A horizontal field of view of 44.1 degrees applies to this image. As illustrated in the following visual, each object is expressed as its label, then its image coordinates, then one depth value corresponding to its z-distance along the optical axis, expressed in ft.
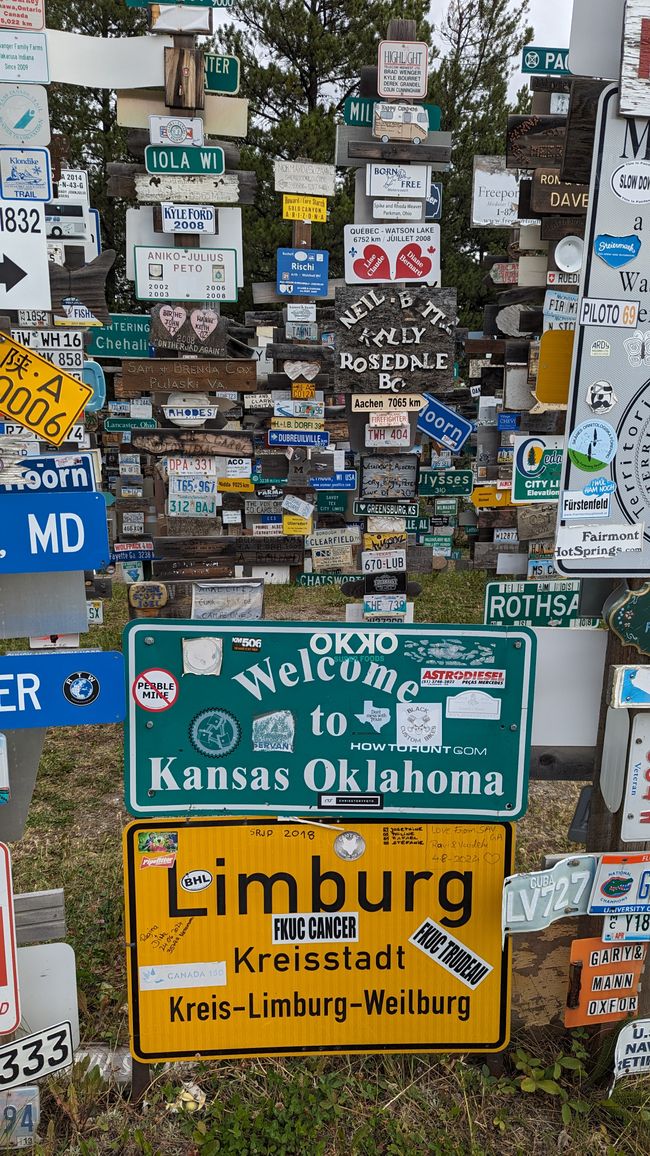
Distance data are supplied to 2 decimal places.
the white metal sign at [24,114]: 12.06
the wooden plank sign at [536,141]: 16.08
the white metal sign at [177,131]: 16.58
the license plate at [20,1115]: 7.93
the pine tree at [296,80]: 58.85
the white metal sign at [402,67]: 16.07
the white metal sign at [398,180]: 16.46
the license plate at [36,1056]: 8.00
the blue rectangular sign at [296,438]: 28.76
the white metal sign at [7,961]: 7.86
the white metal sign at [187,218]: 17.16
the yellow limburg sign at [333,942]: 8.43
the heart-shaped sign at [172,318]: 17.90
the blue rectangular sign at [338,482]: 35.37
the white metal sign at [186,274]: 17.48
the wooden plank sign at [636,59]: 6.88
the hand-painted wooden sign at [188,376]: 18.17
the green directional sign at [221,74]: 16.85
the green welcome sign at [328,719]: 8.20
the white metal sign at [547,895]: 8.11
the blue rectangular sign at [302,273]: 27.96
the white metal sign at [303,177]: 23.15
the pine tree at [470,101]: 66.85
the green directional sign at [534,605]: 10.62
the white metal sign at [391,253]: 16.52
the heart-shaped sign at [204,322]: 17.98
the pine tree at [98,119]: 61.52
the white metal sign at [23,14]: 12.76
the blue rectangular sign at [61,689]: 8.32
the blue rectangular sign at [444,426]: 19.15
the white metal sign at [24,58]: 12.19
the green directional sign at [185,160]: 16.79
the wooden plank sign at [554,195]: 15.39
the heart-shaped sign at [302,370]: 30.04
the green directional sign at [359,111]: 16.22
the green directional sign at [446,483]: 24.97
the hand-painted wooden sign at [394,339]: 16.89
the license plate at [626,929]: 8.47
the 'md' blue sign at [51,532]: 8.21
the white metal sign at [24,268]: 8.46
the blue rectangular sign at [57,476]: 8.47
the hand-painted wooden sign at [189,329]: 17.95
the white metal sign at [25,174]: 10.07
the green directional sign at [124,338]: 19.01
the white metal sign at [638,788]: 8.07
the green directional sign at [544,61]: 16.81
